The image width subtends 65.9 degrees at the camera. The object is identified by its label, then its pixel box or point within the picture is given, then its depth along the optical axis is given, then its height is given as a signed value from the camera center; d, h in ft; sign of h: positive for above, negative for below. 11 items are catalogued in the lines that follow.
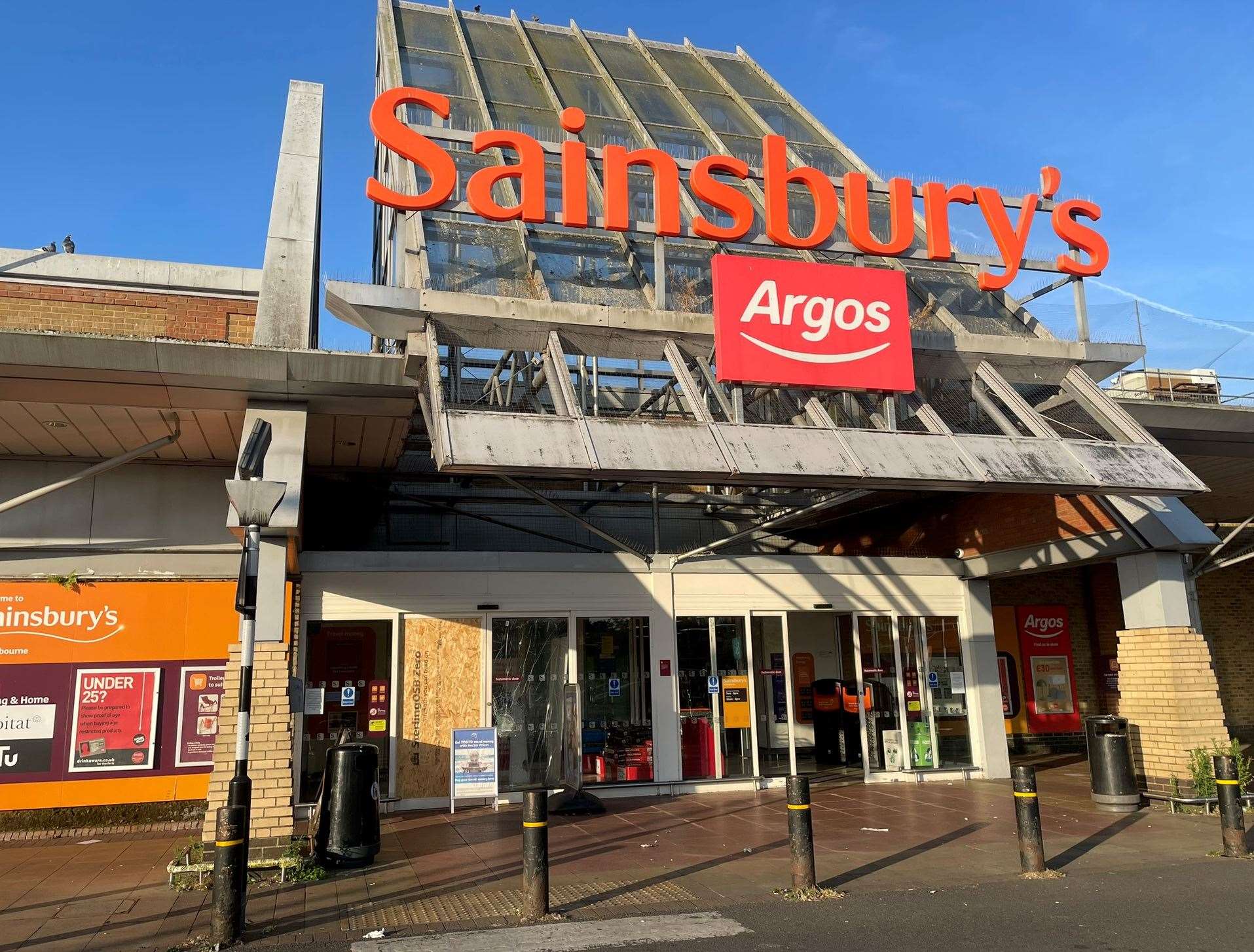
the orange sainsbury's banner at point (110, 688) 40.19 +0.51
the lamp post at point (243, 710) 22.81 -0.35
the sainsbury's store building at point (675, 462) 34.71 +9.06
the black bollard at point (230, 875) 22.66 -4.15
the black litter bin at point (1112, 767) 39.73 -3.86
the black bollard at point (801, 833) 26.35 -4.10
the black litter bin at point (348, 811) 31.09 -3.74
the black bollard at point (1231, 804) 30.07 -4.17
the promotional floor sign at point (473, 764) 41.19 -3.10
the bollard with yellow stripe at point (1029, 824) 28.17 -4.30
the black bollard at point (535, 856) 24.39 -4.19
